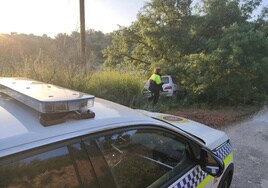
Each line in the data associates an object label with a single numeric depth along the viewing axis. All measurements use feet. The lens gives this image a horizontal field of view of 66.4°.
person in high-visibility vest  26.54
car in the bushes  32.88
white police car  3.34
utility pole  29.21
